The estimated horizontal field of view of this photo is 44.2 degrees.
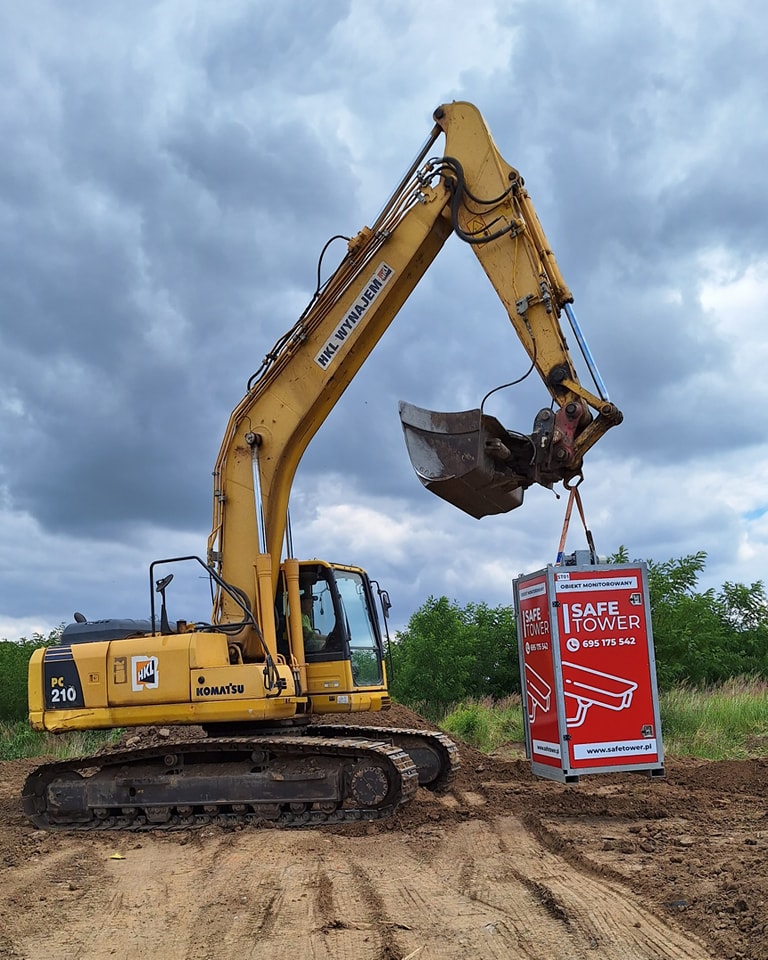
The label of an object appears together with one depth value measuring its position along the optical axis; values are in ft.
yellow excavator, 29.19
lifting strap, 28.22
